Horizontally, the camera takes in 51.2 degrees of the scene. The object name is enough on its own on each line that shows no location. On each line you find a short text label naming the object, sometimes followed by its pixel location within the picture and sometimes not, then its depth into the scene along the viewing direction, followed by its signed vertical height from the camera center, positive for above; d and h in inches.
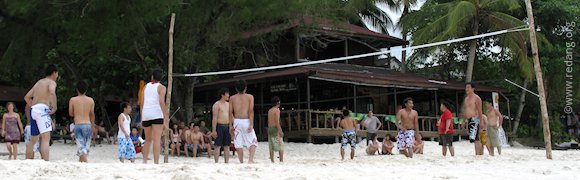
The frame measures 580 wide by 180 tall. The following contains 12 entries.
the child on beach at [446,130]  442.9 -1.8
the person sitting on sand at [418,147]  546.3 -17.5
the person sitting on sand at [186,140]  526.0 -9.3
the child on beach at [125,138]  380.2 -5.4
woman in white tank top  287.6 +9.3
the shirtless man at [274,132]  393.7 -2.2
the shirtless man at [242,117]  344.2 +6.8
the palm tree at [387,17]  1091.9 +215.6
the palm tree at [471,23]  848.3 +152.0
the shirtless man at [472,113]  434.9 +10.4
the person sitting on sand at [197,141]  519.8 -10.2
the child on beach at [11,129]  447.8 +1.1
